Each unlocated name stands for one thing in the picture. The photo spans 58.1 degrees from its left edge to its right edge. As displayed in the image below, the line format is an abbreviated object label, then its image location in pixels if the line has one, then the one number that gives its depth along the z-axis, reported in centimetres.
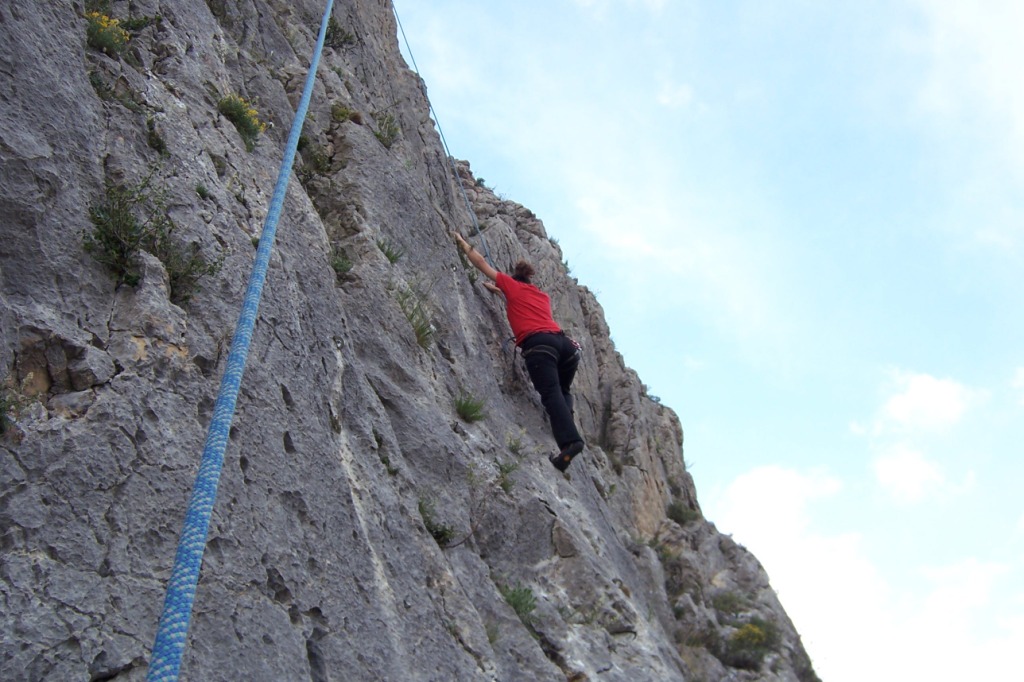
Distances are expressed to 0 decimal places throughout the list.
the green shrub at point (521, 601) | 723
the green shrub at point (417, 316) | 820
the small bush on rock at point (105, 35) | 605
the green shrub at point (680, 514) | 1447
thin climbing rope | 1201
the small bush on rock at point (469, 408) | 827
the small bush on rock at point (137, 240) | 496
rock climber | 981
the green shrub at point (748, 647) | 1209
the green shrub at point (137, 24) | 672
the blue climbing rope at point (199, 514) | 300
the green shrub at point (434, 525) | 672
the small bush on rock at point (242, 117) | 727
